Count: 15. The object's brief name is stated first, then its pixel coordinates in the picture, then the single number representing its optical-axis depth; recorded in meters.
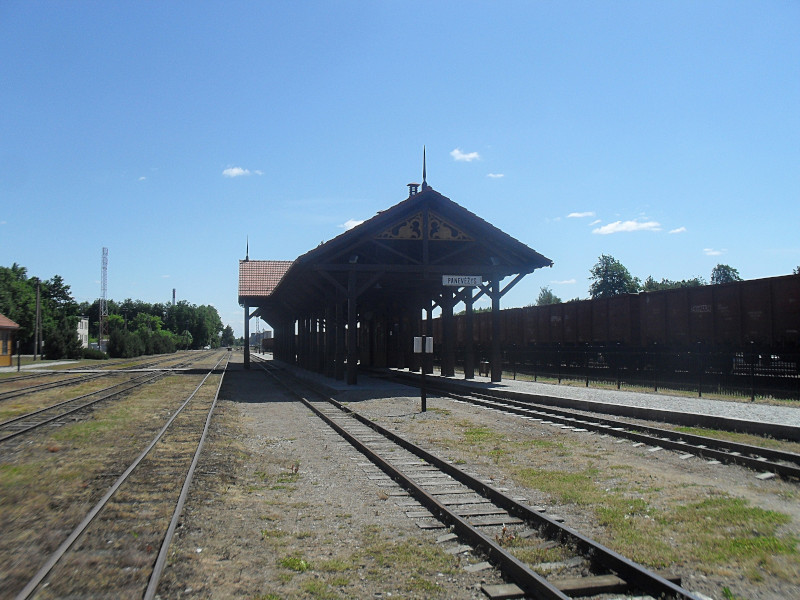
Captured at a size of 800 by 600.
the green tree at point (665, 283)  98.41
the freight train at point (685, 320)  16.97
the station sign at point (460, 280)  20.58
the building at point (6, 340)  48.31
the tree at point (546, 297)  146.27
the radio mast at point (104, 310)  112.11
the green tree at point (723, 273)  113.00
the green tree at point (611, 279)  92.31
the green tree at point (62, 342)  59.09
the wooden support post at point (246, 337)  36.00
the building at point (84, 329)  120.03
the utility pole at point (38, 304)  47.48
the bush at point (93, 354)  66.19
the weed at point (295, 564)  4.73
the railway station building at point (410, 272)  21.00
